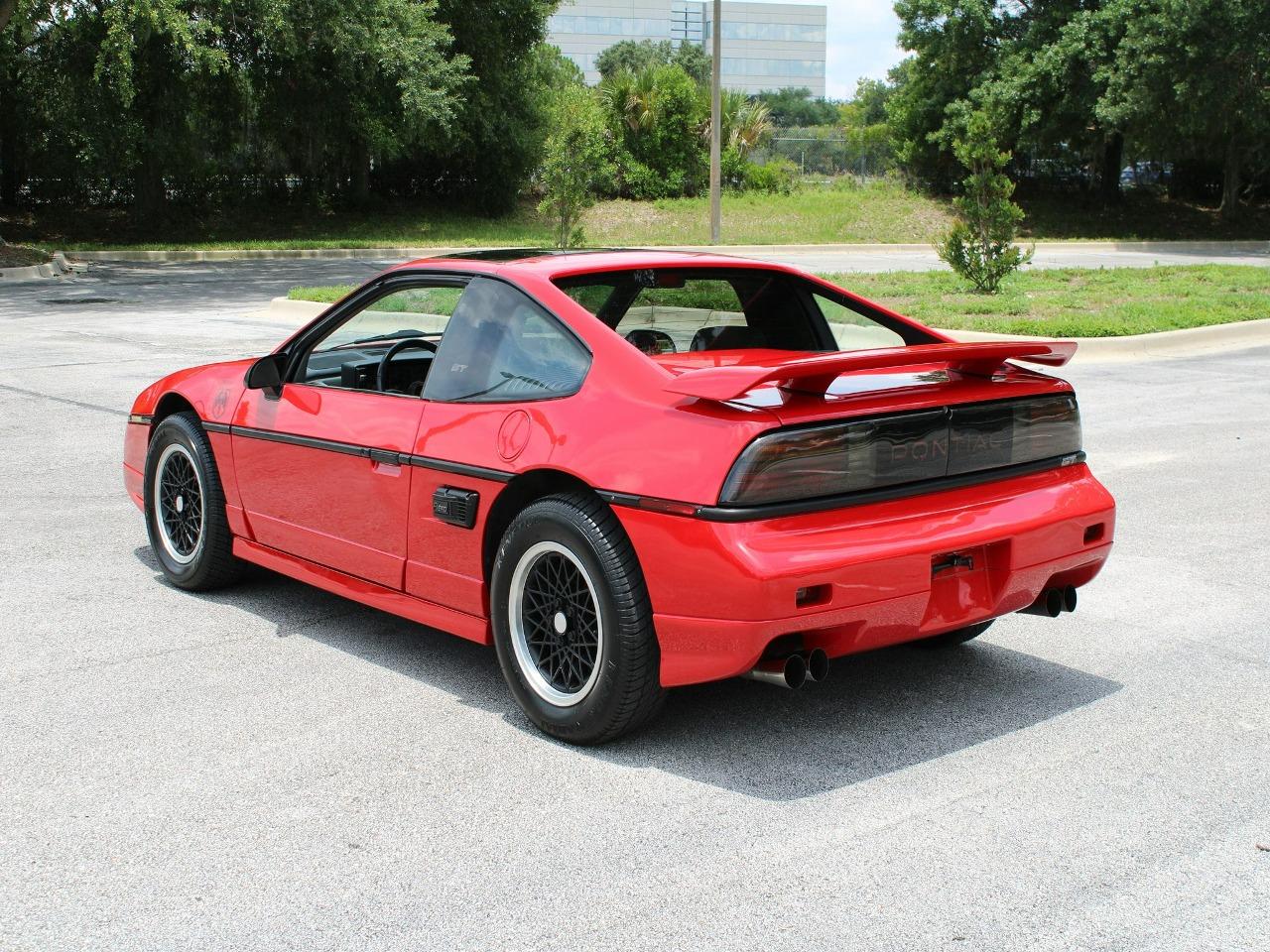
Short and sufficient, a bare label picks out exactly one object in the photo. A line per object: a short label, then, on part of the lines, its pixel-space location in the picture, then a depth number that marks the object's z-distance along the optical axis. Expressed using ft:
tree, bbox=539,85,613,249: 86.79
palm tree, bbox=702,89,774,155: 156.97
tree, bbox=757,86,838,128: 451.12
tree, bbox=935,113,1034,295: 59.88
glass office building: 501.15
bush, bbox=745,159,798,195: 153.79
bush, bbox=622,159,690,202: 146.51
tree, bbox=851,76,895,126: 320.70
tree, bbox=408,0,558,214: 127.65
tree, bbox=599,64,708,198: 149.28
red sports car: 12.46
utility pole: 102.37
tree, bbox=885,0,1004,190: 138.82
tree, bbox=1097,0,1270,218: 113.39
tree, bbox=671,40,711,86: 372.38
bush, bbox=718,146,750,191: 153.38
